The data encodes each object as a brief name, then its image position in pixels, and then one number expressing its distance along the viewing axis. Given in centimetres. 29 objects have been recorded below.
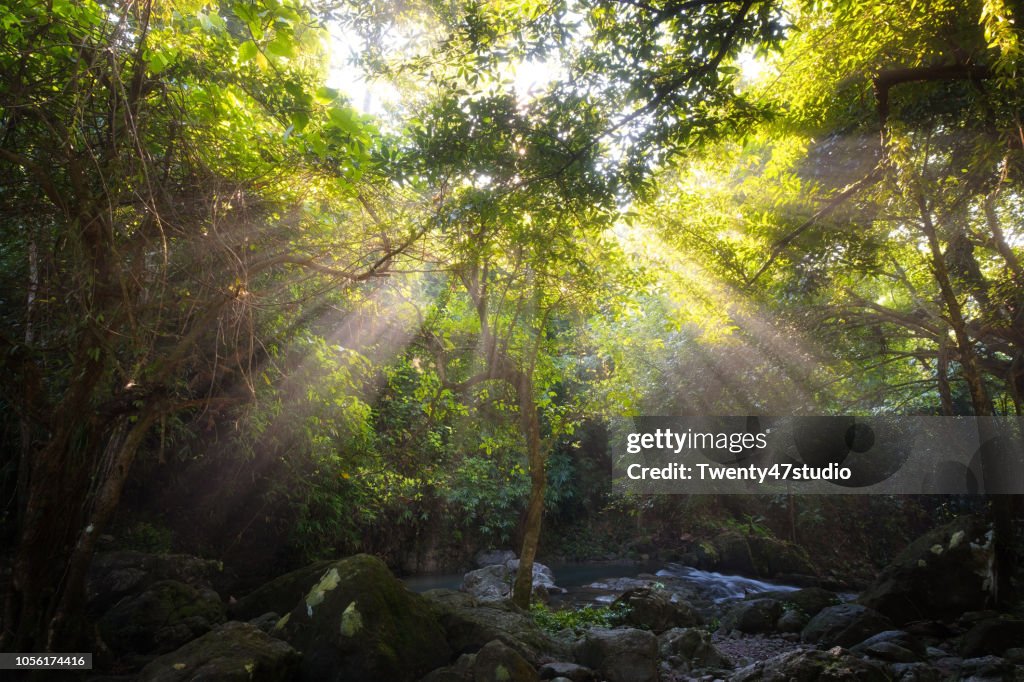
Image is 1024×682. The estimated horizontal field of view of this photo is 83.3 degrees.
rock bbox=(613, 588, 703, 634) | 781
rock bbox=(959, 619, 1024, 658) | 580
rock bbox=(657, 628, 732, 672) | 605
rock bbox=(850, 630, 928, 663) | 566
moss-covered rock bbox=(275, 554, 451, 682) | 445
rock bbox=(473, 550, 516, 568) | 1462
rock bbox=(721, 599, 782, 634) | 802
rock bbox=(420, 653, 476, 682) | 427
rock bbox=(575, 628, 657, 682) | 515
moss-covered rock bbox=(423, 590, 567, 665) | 525
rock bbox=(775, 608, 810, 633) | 782
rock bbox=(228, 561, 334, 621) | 636
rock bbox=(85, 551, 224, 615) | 666
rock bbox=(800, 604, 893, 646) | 661
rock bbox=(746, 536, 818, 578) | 1317
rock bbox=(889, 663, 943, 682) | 478
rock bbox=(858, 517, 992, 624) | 752
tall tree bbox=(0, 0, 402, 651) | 353
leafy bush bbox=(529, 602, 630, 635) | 735
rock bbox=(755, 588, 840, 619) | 846
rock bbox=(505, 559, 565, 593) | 1207
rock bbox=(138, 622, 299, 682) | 385
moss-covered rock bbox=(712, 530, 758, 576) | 1376
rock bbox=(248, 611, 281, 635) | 574
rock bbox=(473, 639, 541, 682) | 415
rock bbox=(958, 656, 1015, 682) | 478
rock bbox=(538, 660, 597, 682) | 488
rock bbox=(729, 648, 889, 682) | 433
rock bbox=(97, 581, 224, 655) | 589
